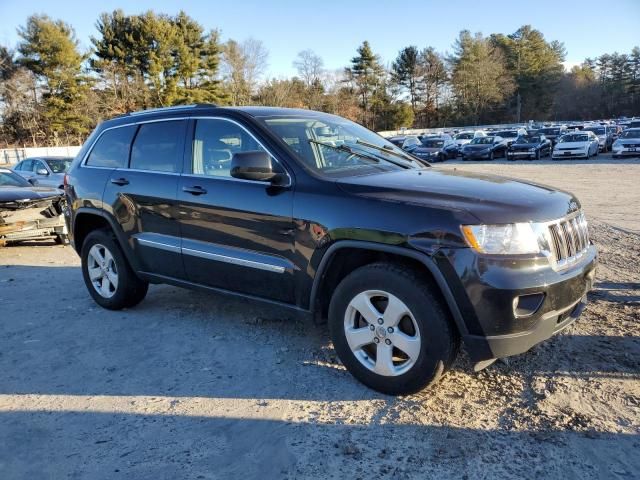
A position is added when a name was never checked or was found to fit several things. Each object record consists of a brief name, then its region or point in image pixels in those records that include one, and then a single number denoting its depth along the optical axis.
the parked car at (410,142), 33.88
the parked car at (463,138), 37.32
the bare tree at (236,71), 62.78
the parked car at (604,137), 32.38
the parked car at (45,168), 14.31
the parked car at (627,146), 26.83
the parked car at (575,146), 28.27
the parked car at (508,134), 35.24
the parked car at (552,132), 38.58
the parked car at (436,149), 31.14
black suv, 2.94
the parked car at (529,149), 30.02
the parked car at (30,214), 8.58
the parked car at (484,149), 31.53
